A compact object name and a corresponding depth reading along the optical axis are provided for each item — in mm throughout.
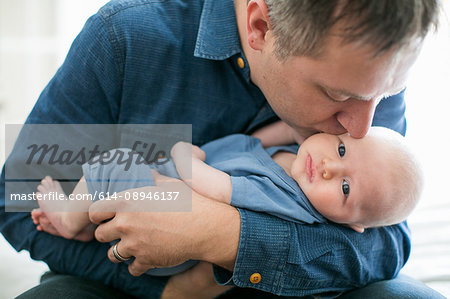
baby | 1107
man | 924
